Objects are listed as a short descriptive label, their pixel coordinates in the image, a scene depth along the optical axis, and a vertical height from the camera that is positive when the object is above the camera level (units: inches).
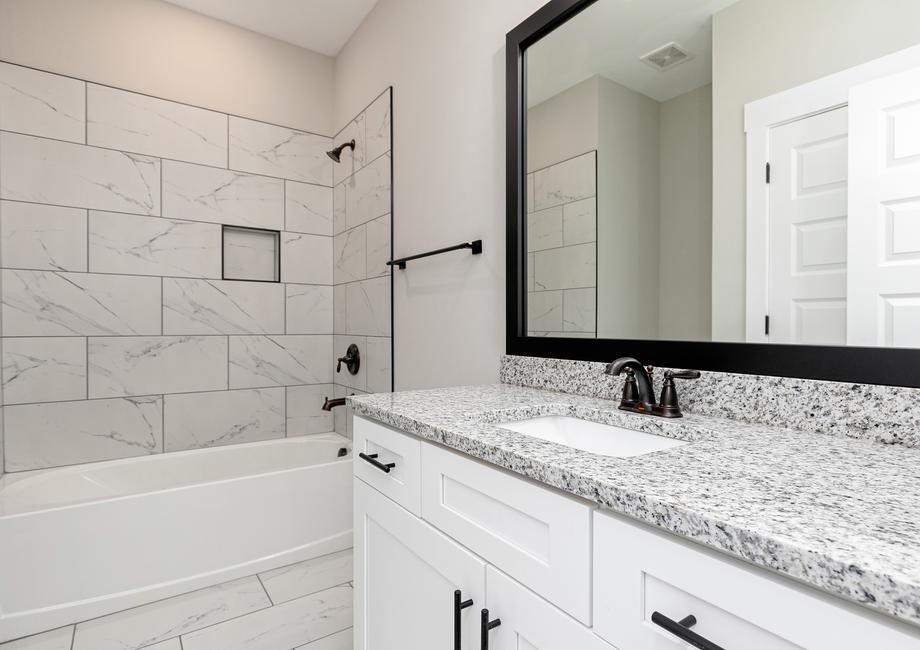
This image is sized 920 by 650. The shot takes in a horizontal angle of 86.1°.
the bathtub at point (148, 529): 66.2 -31.7
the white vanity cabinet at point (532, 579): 17.9 -12.8
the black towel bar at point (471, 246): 67.5 +10.5
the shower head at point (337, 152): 105.0 +37.6
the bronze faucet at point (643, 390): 39.9 -5.7
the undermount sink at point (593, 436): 38.2 -9.6
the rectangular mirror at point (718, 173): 31.8 +12.5
